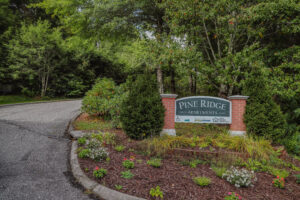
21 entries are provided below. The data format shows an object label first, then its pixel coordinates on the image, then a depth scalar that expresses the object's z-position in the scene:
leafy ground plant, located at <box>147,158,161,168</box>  3.63
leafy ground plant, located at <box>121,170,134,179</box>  3.20
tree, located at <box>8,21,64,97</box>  14.69
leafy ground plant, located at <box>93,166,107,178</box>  3.15
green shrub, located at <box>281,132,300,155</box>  5.71
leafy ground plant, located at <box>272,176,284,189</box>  3.20
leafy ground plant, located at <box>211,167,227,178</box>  3.40
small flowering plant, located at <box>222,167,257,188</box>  3.08
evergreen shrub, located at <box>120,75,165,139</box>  4.95
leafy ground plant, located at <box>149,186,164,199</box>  2.69
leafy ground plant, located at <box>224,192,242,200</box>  2.68
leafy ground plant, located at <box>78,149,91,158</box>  3.91
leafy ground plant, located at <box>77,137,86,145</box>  4.76
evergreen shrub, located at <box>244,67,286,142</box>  5.05
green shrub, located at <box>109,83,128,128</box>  6.52
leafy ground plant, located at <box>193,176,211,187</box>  3.02
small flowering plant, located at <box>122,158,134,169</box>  3.54
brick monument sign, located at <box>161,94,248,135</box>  5.54
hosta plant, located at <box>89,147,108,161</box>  3.81
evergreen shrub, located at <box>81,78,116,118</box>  7.53
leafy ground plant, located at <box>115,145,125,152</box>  4.38
